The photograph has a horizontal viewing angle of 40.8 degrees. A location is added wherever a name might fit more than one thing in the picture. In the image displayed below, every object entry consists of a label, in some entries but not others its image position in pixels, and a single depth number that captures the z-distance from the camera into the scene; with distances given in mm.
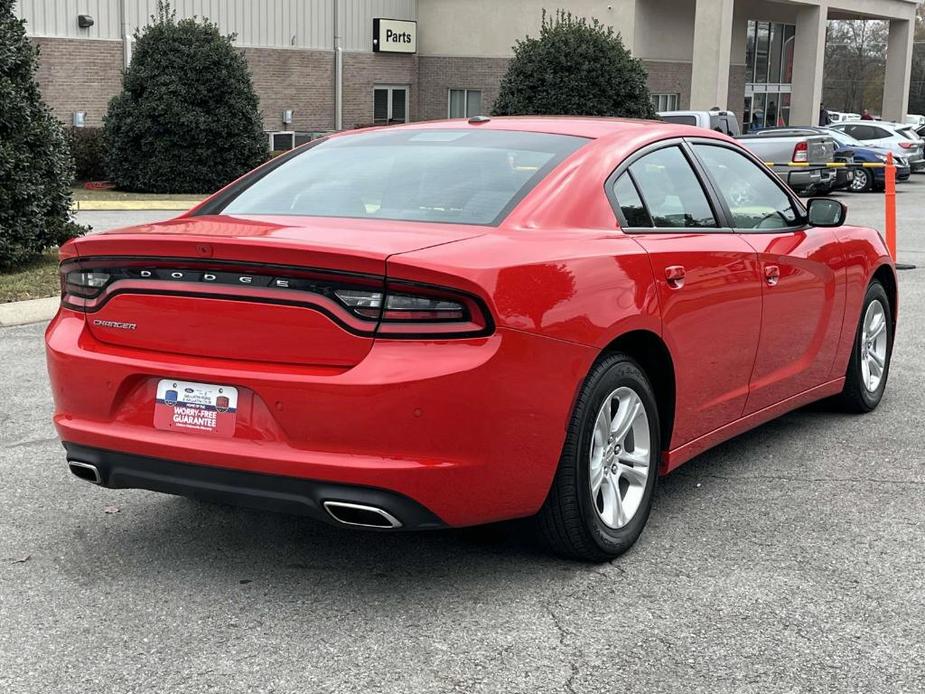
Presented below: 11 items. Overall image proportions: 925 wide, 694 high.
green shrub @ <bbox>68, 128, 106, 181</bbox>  26016
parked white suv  33344
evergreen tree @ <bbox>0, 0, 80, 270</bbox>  11648
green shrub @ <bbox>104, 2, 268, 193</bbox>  23750
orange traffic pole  13336
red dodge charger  3785
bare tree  83188
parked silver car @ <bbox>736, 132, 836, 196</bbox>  25859
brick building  29547
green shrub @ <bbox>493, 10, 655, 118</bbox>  24125
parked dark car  30578
